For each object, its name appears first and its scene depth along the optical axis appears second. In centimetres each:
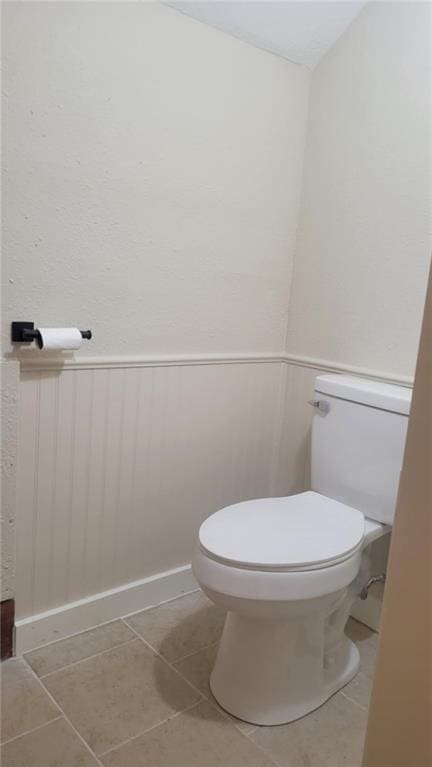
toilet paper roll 141
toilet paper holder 141
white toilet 132
